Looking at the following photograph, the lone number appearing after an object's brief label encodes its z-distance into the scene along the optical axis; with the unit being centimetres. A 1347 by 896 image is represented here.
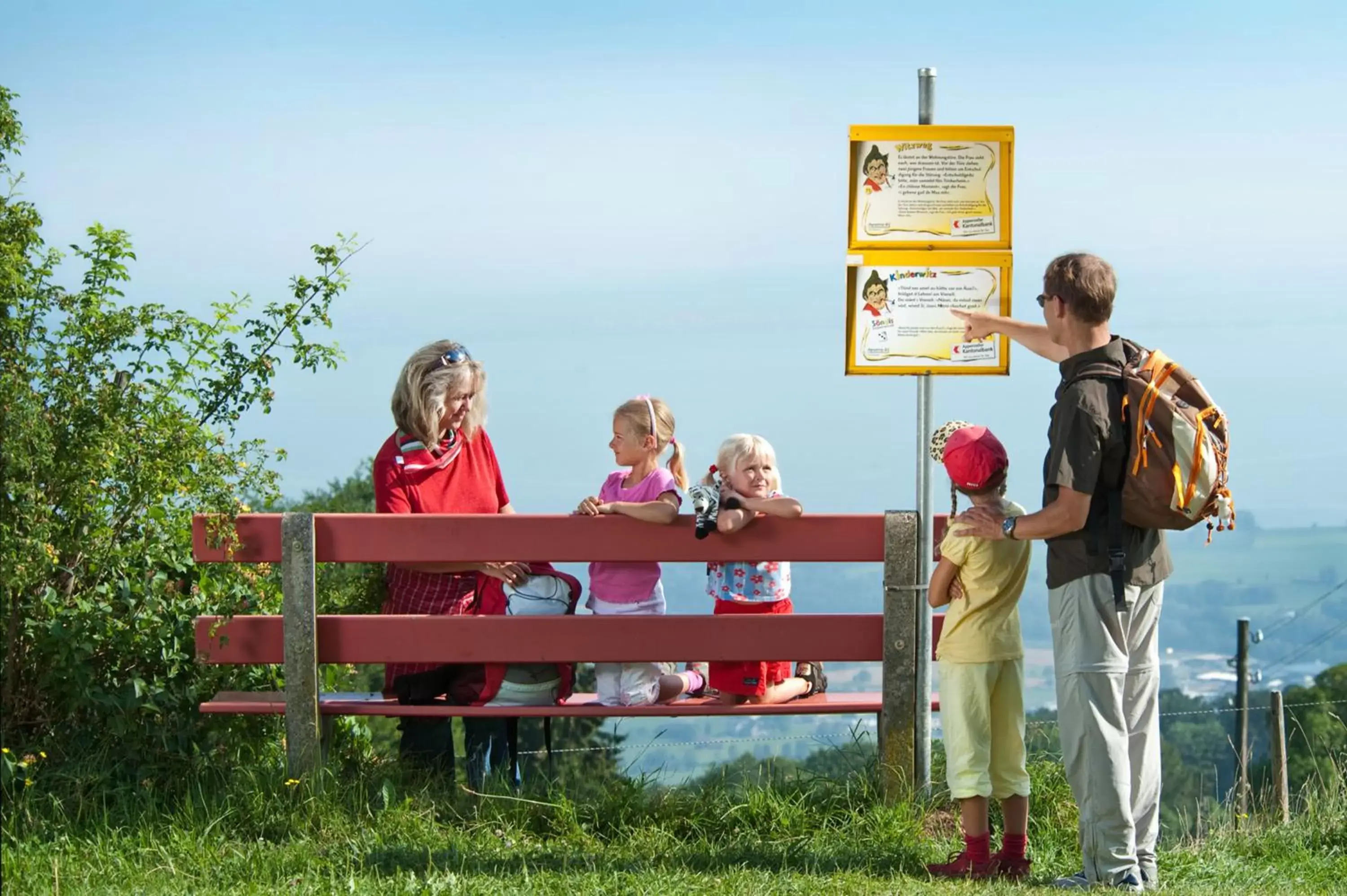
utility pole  2723
